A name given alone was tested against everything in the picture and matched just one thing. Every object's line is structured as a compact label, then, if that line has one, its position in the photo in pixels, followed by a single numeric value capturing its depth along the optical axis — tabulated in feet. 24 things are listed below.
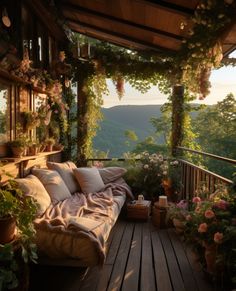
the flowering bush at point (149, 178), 16.33
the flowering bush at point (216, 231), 6.98
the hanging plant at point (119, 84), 17.67
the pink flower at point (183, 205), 12.08
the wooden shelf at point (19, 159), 9.99
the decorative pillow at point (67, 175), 13.25
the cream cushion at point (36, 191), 9.34
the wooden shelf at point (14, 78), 9.78
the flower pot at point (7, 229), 6.59
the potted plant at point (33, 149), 12.19
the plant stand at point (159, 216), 13.48
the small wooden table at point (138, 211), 14.42
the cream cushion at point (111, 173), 15.51
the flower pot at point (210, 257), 7.82
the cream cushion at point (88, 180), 13.66
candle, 13.89
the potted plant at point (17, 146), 10.64
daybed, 7.80
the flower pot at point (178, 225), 11.24
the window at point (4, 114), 10.34
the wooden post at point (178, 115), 17.99
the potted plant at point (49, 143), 14.39
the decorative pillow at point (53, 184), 11.22
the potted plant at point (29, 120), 12.09
